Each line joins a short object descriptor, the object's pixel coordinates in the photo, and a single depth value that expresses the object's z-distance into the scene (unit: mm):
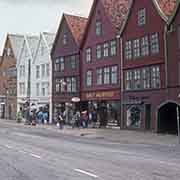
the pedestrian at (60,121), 42250
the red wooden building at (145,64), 34719
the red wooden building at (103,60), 41812
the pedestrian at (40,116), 54588
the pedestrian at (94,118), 44856
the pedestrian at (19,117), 56916
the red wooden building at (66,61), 49312
